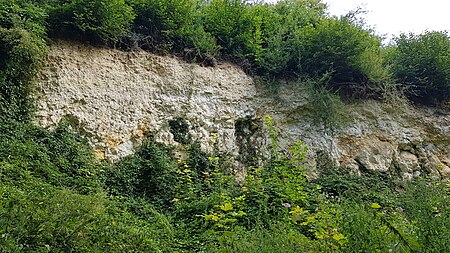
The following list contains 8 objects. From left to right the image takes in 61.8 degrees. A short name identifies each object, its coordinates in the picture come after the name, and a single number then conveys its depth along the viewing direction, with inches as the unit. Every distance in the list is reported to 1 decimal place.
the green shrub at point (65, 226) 126.3
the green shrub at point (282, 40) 357.4
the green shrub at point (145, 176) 248.9
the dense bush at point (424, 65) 376.5
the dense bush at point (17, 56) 244.5
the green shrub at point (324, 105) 338.6
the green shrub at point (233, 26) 349.7
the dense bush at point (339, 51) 346.6
